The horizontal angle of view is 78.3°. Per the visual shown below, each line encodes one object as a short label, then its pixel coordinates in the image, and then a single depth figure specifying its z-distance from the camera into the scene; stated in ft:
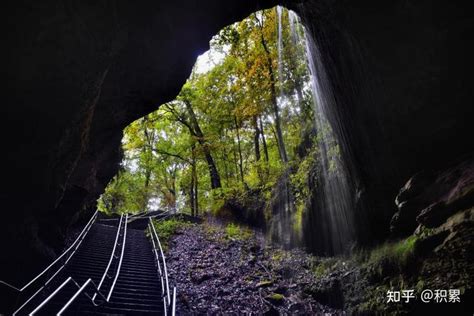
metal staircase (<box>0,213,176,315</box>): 22.25
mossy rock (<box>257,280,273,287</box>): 30.14
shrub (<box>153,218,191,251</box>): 49.46
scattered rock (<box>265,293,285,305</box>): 26.88
